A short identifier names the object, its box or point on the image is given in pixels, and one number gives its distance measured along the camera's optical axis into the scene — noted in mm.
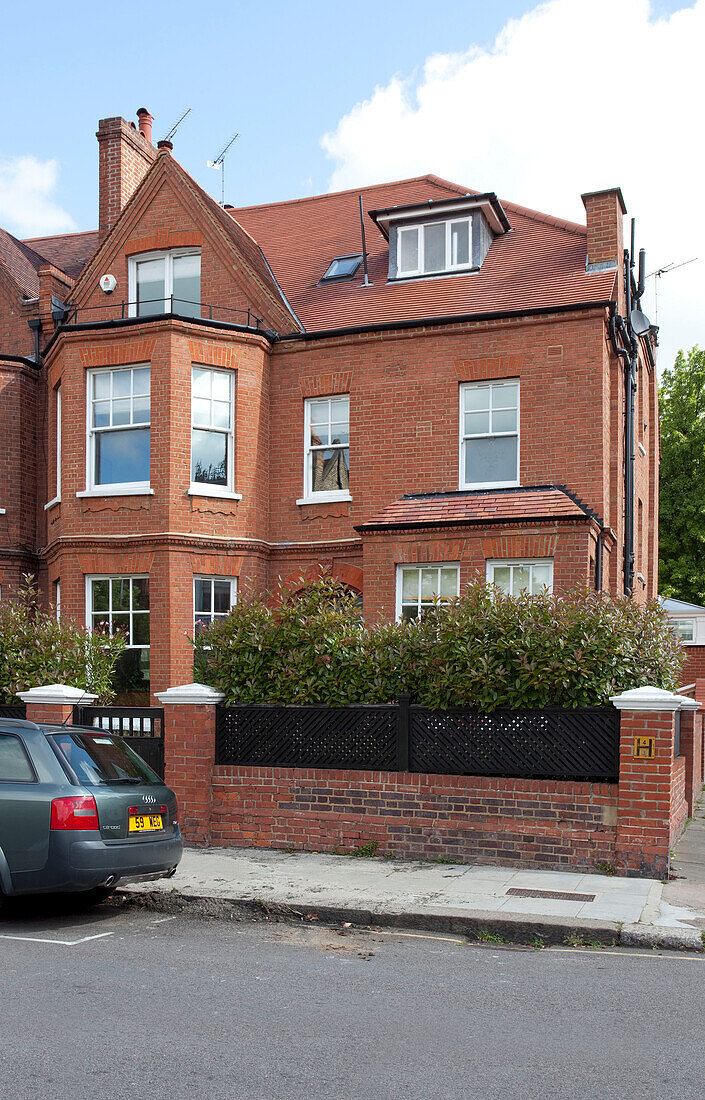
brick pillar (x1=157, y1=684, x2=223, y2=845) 11273
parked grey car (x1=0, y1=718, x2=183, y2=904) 7863
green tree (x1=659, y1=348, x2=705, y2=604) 38500
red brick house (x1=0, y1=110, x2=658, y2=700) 16688
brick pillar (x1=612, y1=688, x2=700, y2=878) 9500
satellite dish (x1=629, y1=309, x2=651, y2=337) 19109
